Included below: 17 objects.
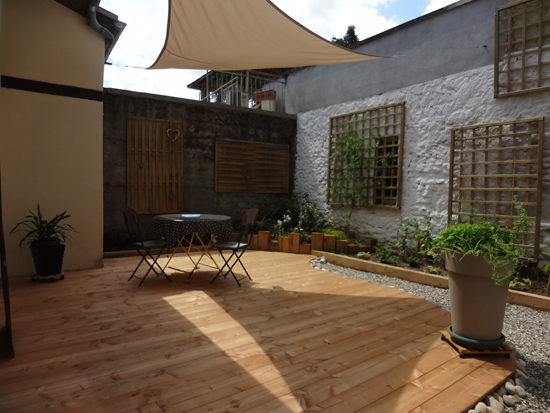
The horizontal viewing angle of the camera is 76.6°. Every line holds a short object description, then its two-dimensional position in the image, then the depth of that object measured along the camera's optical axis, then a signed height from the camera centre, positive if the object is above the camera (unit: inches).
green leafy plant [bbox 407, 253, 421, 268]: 199.0 -37.4
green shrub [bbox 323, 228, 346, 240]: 254.5 -28.2
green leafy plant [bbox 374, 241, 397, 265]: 206.7 -36.6
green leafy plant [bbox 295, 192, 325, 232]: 284.4 -19.7
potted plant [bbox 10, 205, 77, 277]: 161.2 -24.2
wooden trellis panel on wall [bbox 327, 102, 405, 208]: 236.8 +27.9
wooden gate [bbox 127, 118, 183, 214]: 245.0 +19.4
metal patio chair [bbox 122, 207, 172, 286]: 155.4 -15.7
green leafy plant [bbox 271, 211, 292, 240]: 265.1 -26.5
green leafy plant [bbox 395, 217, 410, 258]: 215.9 -26.7
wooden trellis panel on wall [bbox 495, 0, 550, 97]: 165.2 +74.7
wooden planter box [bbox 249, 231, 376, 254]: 242.1 -35.7
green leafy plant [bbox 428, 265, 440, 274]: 186.1 -39.1
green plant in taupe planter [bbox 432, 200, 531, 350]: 89.5 -21.2
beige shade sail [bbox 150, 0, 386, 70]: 125.9 +64.8
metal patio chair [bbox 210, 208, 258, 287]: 159.5 -24.0
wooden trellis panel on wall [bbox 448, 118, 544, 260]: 168.2 +13.8
